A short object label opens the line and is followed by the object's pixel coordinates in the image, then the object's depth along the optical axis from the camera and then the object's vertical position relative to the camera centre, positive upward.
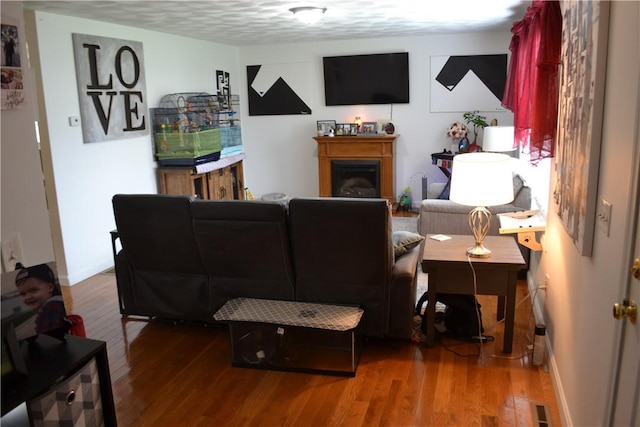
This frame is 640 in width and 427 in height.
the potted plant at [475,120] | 6.64 -0.14
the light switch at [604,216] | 1.77 -0.38
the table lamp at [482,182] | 3.03 -0.42
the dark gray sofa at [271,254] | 2.98 -0.83
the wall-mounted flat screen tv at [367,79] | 6.95 +0.43
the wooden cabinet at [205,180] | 5.84 -0.74
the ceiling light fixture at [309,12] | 4.54 +0.86
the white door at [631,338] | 1.45 -0.66
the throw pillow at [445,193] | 5.30 -0.83
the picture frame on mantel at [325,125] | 7.33 -0.18
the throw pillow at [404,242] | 3.35 -0.84
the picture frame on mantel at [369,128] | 7.15 -0.23
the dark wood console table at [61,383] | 1.49 -0.78
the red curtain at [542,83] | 2.96 +0.14
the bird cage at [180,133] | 5.80 -0.19
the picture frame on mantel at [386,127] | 7.04 -0.22
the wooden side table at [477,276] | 3.05 -0.96
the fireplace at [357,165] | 7.03 -0.72
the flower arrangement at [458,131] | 6.75 -0.28
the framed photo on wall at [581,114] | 1.89 -0.03
